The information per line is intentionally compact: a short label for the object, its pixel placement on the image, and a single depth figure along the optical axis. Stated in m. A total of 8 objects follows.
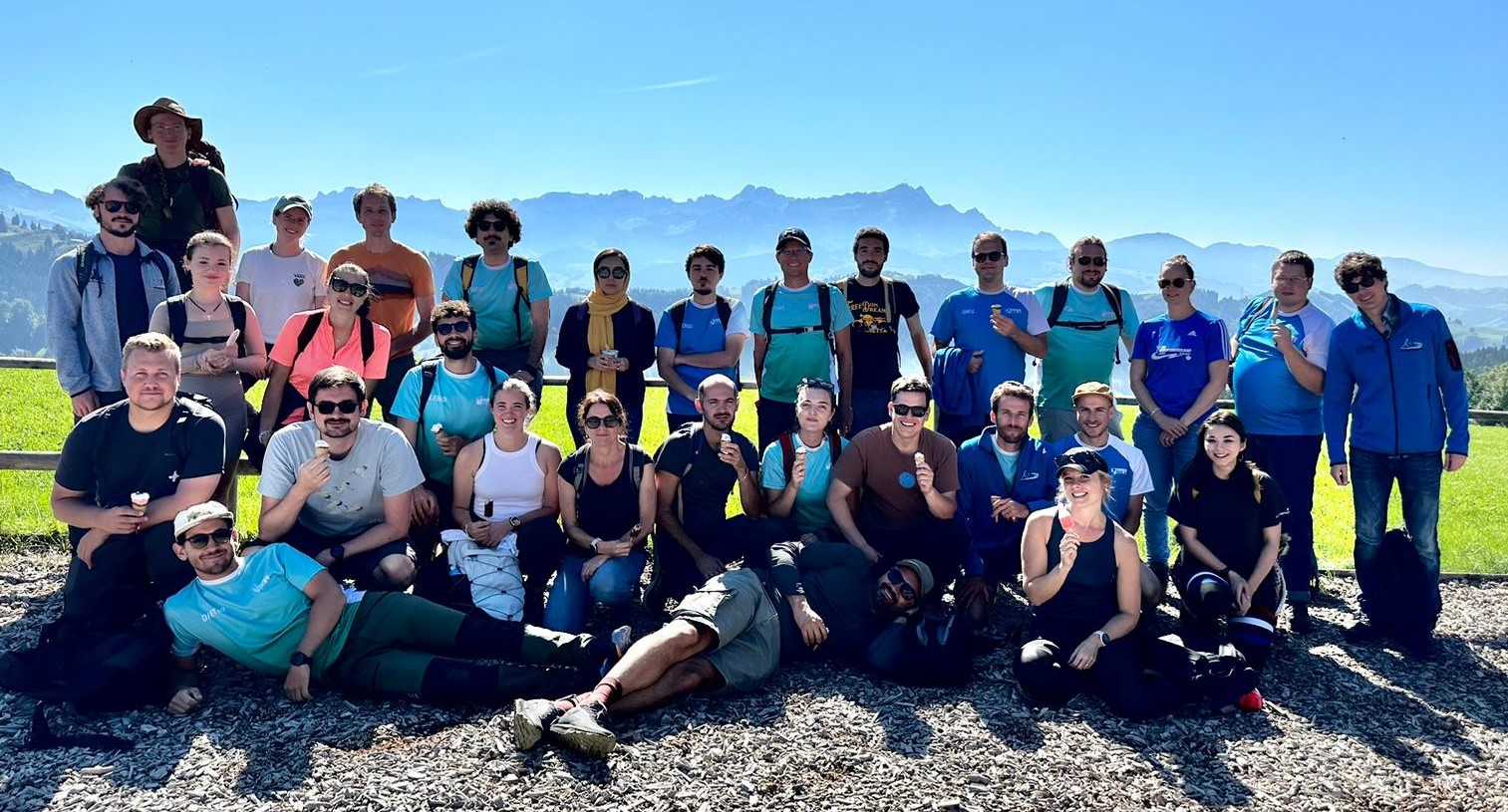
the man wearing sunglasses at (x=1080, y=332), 9.15
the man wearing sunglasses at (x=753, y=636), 5.45
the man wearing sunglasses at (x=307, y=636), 5.91
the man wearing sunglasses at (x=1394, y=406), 7.59
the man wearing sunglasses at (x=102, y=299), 7.79
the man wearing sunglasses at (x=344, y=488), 6.64
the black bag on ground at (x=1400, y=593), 7.67
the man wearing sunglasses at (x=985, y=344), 9.03
